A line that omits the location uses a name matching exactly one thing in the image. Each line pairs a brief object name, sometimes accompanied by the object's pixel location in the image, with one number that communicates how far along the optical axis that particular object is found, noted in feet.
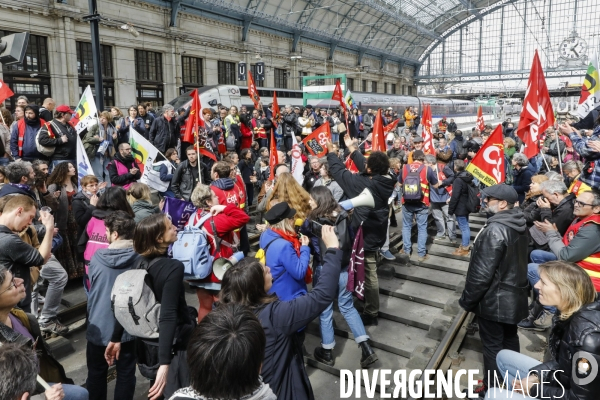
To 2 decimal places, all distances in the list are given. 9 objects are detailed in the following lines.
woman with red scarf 10.69
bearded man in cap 11.94
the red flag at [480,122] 52.54
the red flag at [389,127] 41.41
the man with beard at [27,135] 22.20
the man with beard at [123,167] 21.06
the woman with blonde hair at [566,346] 7.77
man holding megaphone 16.05
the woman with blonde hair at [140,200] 15.17
